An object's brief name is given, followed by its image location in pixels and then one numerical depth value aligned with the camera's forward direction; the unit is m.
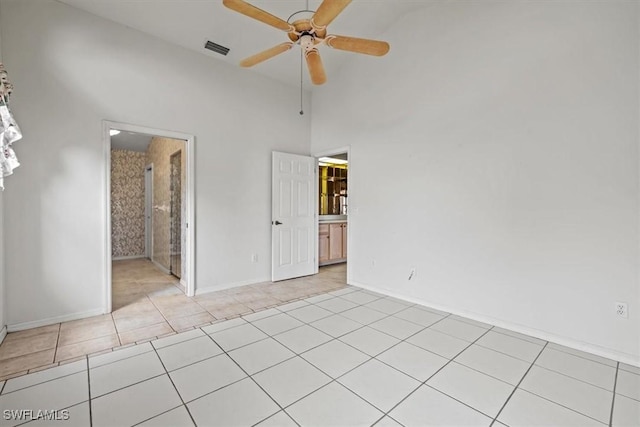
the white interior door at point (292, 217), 4.62
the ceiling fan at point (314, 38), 1.92
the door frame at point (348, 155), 4.47
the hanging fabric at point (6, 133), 2.11
